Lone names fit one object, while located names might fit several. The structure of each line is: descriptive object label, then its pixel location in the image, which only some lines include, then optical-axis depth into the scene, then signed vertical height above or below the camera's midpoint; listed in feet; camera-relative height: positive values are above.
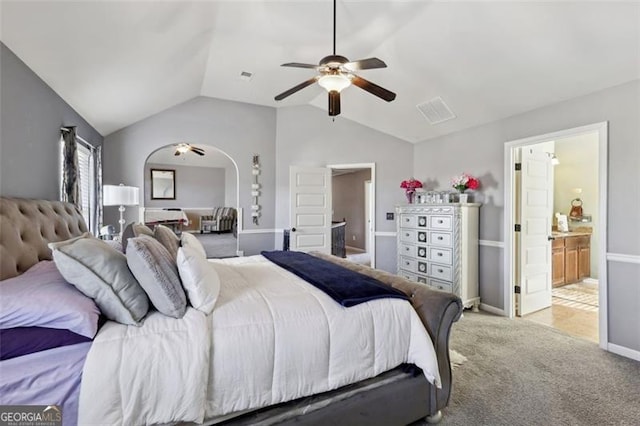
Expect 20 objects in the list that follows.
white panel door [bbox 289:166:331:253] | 16.70 +0.10
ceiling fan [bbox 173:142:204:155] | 19.00 +3.93
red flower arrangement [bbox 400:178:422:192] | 15.12 +1.27
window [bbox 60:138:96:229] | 11.87 +1.22
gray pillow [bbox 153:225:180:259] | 7.29 -0.74
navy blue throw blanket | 5.72 -1.58
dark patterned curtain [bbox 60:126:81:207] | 9.14 +1.33
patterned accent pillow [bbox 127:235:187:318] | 4.86 -1.17
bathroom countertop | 15.81 -1.30
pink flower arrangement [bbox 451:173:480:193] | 12.83 +1.20
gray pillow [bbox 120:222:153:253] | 7.60 -0.58
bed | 3.88 -2.30
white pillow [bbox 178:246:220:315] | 5.07 -1.28
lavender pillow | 3.97 -1.35
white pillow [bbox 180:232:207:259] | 7.36 -0.83
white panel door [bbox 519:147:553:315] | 12.31 -0.82
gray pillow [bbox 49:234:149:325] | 4.54 -1.09
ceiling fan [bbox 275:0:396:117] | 7.73 +3.67
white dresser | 12.46 -1.62
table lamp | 11.45 +0.55
